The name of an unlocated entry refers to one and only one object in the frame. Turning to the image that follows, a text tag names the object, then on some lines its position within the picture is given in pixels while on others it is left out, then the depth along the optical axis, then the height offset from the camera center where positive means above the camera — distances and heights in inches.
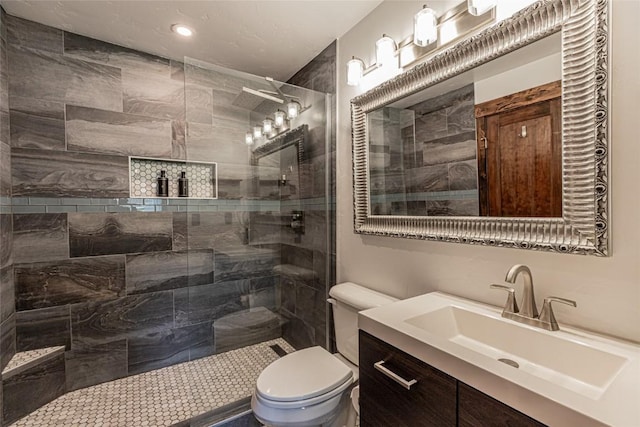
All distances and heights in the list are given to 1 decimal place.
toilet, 52.2 -31.8
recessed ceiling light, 73.7 +44.2
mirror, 35.4 +10.1
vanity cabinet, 28.0 -20.4
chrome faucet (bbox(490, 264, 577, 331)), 37.5 -13.1
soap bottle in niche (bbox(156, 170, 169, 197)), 87.7 +7.0
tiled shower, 73.2 -1.2
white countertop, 22.7 -15.3
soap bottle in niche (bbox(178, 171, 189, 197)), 89.9 +6.8
